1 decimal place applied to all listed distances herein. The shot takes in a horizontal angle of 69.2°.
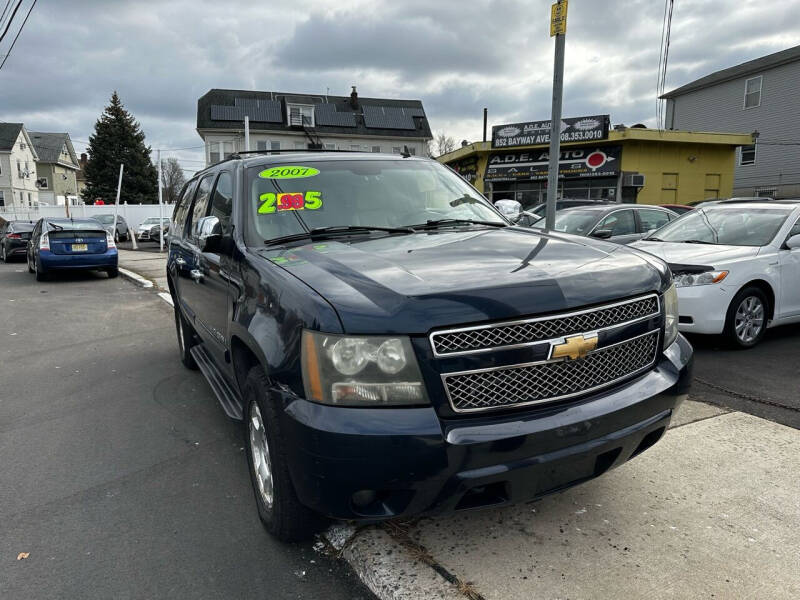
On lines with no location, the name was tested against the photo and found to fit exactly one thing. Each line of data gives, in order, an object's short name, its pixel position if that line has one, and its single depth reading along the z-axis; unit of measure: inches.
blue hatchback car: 514.9
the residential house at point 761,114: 1071.6
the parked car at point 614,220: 363.3
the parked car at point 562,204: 551.8
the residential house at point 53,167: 2484.0
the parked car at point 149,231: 1107.9
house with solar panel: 1718.8
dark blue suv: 82.1
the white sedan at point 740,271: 222.8
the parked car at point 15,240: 732.0
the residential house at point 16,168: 2076.8
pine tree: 2001.7
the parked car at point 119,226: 1140.4
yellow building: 884.0
